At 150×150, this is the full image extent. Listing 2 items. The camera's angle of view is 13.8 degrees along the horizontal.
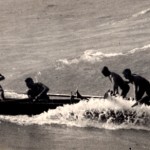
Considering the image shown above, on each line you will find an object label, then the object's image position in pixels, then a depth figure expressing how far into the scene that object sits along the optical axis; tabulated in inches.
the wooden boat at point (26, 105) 929.5
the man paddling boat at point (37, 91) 929.4
